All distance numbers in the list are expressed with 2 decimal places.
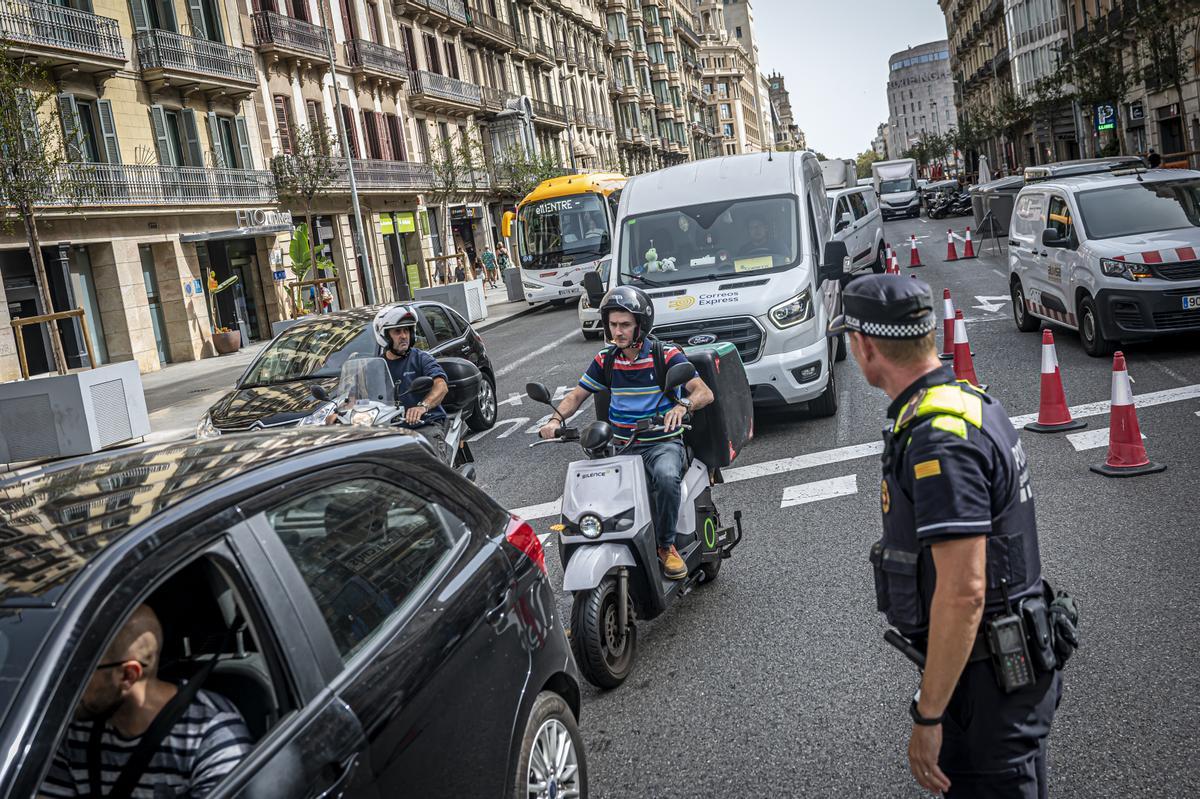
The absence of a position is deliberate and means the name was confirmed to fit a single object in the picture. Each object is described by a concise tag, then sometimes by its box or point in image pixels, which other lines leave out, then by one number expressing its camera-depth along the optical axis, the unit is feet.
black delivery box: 19.80
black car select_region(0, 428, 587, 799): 6.68
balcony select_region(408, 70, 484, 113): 164.14
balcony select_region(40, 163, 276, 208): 95.55
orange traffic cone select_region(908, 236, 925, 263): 88.50
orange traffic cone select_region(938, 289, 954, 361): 38.68
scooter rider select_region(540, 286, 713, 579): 18.10
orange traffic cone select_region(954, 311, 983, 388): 34.01
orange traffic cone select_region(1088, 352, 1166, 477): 24.43
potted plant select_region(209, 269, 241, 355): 107.65
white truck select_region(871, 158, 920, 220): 188.85
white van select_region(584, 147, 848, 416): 33.58
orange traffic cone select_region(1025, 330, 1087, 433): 28.86
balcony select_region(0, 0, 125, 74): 87.51
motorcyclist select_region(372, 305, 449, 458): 27.76
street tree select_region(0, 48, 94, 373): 62.80
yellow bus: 103.19
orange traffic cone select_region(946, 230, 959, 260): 91.80
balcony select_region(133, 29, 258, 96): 104.37
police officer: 7.95
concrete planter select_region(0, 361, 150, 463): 53.36
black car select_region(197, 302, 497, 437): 33.32
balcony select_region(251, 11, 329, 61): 124.26
